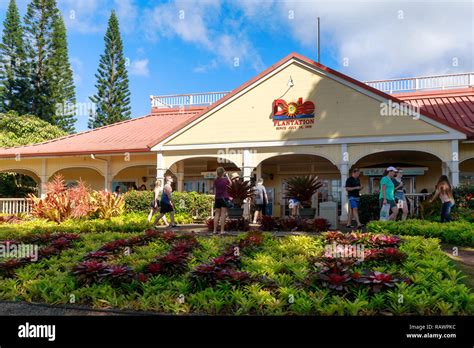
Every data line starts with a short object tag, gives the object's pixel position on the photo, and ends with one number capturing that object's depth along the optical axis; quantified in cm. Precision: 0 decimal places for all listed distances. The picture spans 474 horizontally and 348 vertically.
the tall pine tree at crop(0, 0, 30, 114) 3391
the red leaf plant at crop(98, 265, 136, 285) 540
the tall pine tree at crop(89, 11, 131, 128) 3622
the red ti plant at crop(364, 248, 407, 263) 604
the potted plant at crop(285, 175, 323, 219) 1191
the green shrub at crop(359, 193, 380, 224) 1262
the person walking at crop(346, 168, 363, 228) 1141
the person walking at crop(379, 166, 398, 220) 1005
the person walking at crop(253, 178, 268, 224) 1294
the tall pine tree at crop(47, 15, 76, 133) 3456
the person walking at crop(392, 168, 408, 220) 1100
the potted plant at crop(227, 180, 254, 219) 1183
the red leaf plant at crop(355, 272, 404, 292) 464
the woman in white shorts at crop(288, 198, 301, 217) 1257
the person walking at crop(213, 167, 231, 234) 989
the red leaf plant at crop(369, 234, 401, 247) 725
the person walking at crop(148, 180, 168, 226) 1290
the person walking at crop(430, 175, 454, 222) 952
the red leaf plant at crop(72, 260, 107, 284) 553
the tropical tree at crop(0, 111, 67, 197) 2628
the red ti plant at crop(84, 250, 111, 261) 672
